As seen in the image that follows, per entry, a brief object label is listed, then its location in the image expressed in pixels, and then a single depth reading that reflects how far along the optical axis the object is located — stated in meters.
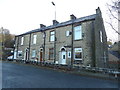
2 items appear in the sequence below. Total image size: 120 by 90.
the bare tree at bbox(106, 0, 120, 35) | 10.48
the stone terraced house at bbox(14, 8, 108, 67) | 12.16
